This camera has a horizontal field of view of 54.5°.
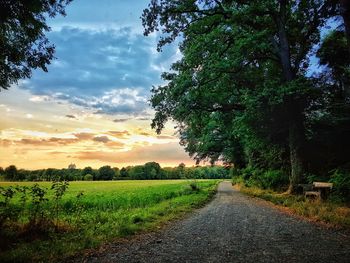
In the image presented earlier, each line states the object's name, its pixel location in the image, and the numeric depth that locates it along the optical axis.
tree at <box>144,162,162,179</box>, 156.10
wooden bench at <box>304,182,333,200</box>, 16.02
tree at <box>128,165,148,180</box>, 150.88
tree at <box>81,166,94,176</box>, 135.82
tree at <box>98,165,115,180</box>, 136.11
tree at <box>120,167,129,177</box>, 153.76
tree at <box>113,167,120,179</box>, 146.93
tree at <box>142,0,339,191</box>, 19.98
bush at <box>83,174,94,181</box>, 128.25
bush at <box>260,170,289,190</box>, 24.78
